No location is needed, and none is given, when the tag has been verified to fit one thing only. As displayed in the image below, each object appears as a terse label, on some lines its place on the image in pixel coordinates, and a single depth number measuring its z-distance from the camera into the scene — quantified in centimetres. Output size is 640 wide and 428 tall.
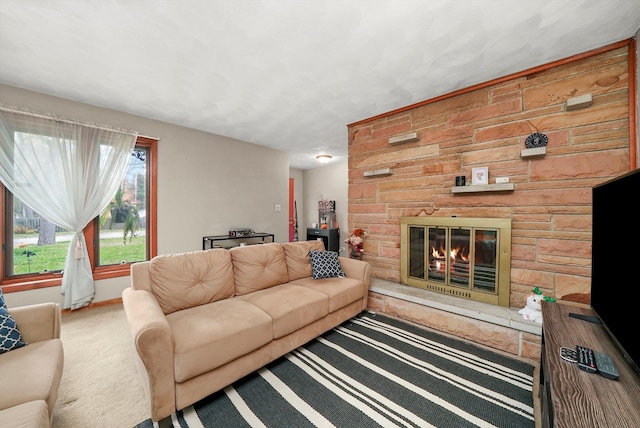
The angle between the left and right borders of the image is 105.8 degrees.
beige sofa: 136
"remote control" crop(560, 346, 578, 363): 106
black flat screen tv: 96
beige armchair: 96
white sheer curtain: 256
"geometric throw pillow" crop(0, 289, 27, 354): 135
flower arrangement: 344
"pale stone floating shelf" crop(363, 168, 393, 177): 319
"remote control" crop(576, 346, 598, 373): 99
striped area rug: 143
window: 266
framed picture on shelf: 251
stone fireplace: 200
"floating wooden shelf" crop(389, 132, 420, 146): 295
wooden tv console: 77
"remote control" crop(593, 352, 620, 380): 94
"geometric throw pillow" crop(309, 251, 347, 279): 280
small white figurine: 205
